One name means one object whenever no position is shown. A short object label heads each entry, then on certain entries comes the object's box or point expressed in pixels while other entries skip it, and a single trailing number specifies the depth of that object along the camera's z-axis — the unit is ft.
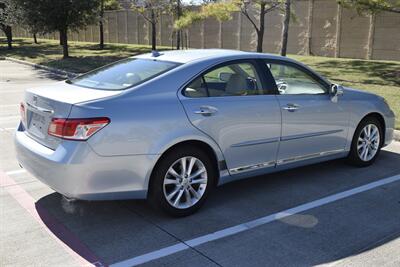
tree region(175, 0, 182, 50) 84.10
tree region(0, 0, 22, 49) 70.28
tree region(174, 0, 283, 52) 59.97
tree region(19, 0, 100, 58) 67.82
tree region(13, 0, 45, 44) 68.39
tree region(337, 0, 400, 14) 47.19
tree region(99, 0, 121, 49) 82.36
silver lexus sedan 13.02
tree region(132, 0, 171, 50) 85.10
